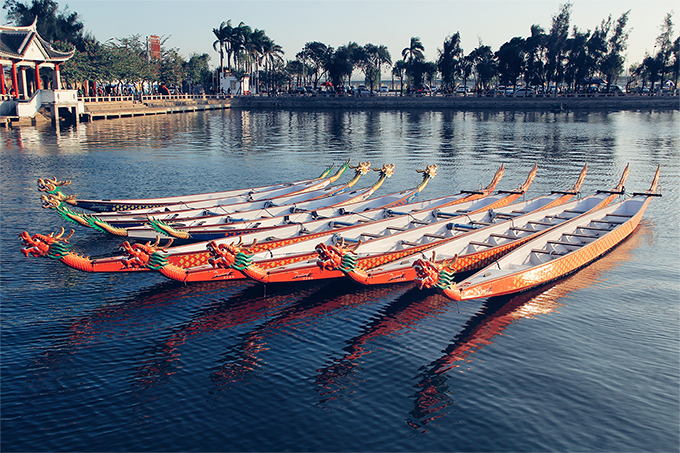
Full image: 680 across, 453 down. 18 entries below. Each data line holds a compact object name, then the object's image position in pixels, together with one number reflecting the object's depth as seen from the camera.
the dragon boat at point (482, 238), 16.98
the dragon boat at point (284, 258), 15.49
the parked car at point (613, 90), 109.28
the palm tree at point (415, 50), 132.31
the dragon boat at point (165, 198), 23.23
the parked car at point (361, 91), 121.44
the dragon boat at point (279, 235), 15.48
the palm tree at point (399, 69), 135.10
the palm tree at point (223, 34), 125.62
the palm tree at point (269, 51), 131.50
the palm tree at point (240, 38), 126.75
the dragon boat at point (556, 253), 15.85
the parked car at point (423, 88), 126.18
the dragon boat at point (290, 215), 21.33
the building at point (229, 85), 130.38
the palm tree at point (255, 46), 128.50
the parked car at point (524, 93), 109.56
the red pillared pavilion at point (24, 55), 68.81
